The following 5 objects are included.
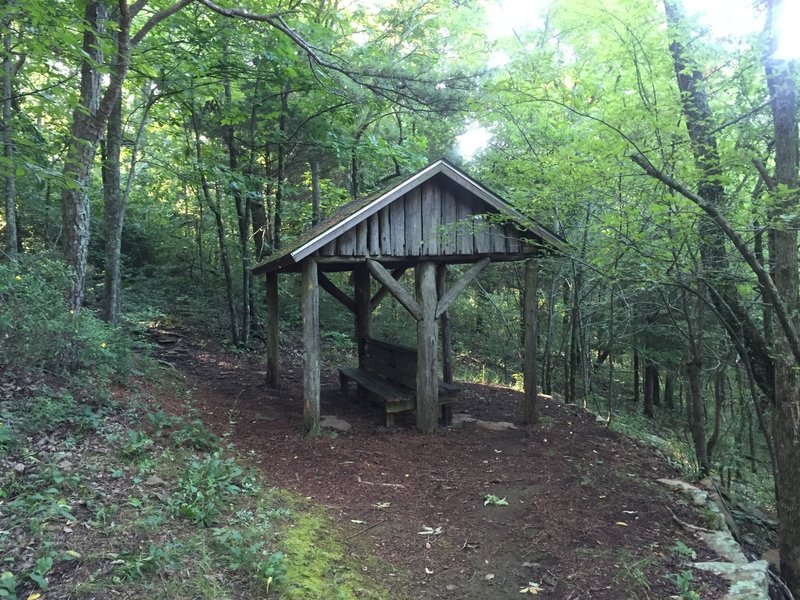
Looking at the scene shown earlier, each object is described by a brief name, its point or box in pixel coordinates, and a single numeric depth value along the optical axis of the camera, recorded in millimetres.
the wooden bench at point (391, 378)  7258
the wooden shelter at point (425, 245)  6699
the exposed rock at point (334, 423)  7270
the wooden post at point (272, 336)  9531
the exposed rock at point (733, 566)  3447
